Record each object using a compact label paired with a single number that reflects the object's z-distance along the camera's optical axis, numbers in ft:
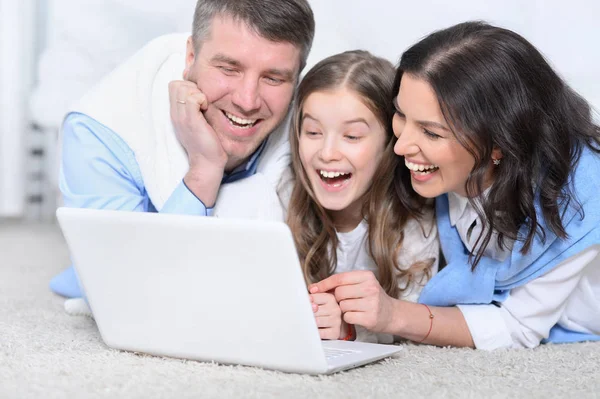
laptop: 4.68
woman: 5.34
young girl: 5.79
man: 5.95
